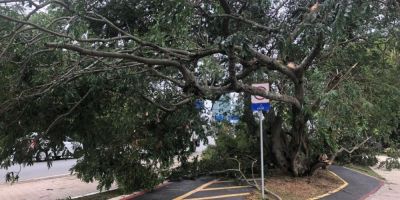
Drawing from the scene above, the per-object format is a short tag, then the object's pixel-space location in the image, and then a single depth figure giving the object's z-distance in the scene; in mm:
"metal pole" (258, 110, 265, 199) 11750
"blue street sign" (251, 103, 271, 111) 11977
